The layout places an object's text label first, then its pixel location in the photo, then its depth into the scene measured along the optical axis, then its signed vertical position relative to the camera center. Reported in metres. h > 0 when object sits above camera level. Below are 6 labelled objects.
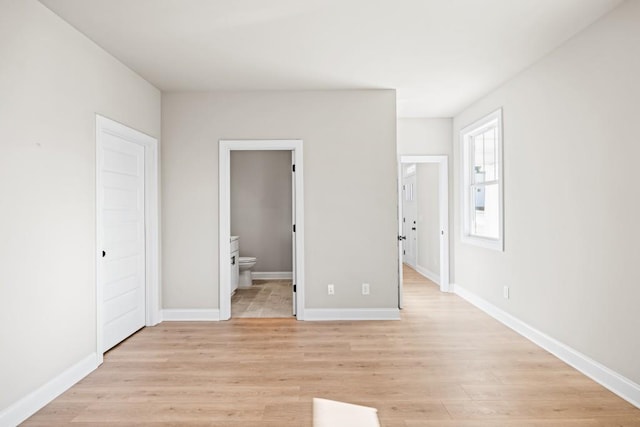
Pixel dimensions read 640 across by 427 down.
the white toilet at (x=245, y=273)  6.45 -1.01
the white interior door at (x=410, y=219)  8.01 -0.14
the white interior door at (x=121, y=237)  3.42 -0.21
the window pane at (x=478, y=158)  5.02 +0.73
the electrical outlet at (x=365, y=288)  4.39 -0.86
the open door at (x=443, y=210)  5.76 +0.04
